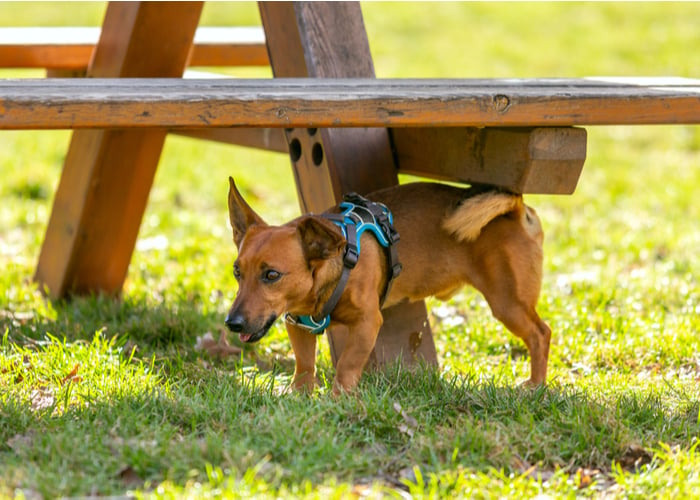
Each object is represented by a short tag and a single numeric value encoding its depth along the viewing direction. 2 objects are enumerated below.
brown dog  6.86
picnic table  6.33
